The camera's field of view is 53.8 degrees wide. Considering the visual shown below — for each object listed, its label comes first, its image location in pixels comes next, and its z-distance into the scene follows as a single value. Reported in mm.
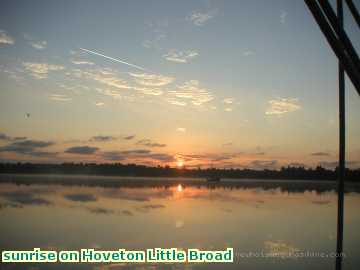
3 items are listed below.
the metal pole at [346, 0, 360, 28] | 2580
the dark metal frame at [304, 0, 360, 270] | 2281
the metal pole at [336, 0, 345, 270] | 2561
